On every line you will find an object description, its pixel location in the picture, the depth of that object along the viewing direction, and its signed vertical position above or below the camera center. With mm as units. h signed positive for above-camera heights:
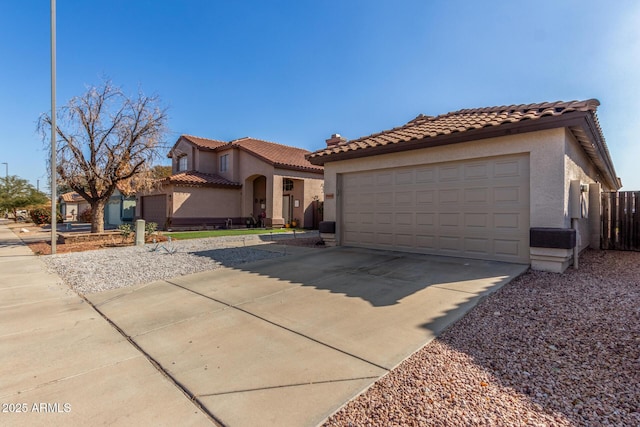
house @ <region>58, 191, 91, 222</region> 36688 +770
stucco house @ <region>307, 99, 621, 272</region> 6246 +672
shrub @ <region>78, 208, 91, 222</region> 30770 -440
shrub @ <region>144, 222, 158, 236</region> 13648 -753
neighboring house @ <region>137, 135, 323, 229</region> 19844 +1477
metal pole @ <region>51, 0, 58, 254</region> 10250 +3207
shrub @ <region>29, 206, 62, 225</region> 28070 -308
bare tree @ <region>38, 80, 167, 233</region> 13445 +2855
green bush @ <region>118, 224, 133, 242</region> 12930 -838
